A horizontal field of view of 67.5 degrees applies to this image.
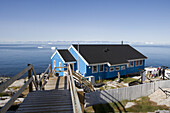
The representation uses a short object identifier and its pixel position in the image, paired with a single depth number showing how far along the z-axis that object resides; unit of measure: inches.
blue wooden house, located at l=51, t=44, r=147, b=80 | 878.9
